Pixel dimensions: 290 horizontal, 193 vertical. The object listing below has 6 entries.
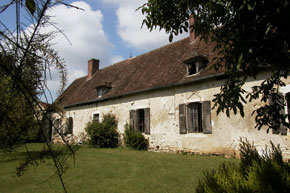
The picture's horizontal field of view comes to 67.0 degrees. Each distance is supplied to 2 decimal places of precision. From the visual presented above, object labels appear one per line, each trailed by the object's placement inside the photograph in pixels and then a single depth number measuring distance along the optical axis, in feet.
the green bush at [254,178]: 7.18
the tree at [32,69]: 2.93
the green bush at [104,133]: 44.96
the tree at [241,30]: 7.34
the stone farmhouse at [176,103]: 29.25
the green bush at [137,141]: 39.27
